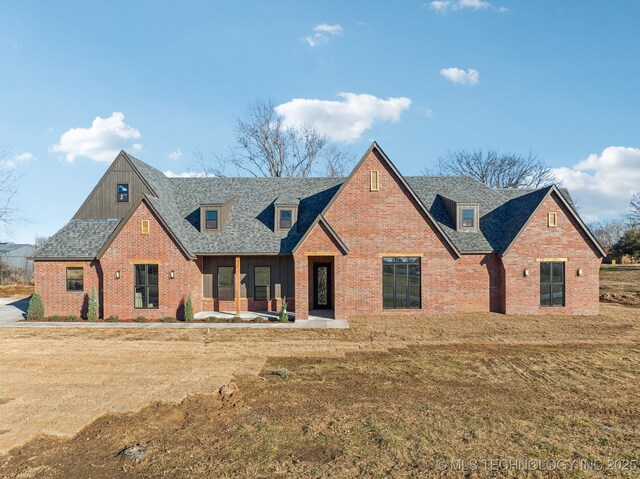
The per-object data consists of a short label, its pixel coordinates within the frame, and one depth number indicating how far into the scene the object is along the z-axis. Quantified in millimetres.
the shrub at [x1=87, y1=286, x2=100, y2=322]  20969
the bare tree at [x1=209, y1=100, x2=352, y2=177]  45406
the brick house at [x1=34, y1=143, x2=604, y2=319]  21297
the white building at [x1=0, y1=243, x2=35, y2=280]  47934
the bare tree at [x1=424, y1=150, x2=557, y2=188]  53875
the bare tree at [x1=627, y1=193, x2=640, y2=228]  59656
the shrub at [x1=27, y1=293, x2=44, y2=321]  21125
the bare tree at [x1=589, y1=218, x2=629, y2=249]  102000
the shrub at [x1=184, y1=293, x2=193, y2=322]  20500
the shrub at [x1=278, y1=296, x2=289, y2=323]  20195
